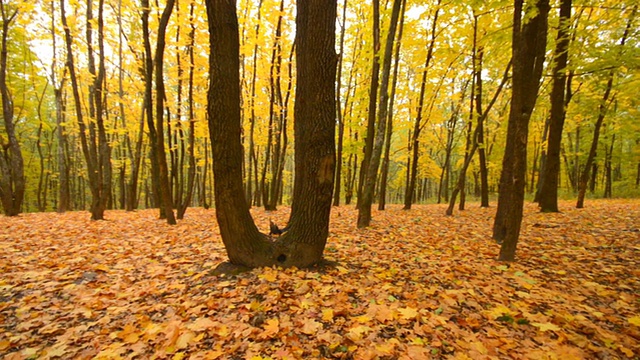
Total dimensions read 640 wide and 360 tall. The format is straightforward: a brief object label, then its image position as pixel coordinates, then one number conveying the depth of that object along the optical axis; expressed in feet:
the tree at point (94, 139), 27.68
